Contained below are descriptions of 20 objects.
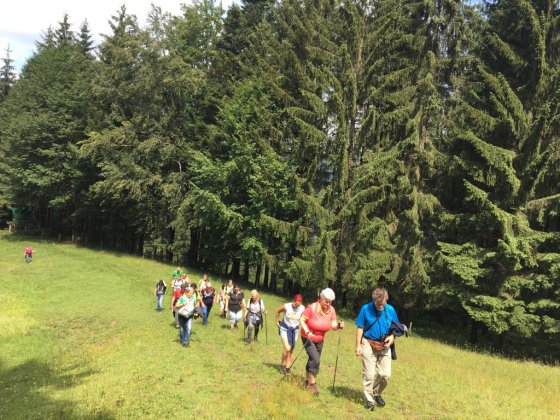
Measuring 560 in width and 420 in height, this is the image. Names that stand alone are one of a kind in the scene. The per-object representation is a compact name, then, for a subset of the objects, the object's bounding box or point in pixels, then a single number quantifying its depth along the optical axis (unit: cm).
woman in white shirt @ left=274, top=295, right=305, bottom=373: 970
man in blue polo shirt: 738
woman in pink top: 813
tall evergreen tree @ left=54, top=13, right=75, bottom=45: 5475
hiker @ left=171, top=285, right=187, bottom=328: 1467
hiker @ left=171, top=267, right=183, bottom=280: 2122
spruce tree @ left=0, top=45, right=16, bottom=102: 6975
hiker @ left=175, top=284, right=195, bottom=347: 1266
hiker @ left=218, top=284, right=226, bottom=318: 1858
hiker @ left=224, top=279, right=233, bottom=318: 1736
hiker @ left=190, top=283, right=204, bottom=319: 1596
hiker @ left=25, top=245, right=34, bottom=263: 3394
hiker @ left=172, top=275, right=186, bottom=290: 1870
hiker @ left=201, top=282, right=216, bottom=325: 1631
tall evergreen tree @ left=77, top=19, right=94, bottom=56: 5259
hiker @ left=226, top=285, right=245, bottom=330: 1538
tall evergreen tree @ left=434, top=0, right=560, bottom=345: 1906
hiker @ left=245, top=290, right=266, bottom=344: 1343
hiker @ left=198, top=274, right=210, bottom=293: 1709
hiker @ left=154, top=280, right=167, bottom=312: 1909
